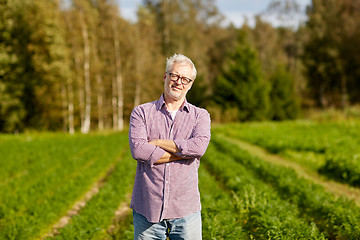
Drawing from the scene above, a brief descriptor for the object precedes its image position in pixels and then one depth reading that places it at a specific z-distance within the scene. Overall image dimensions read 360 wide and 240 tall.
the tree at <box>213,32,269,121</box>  24.89
